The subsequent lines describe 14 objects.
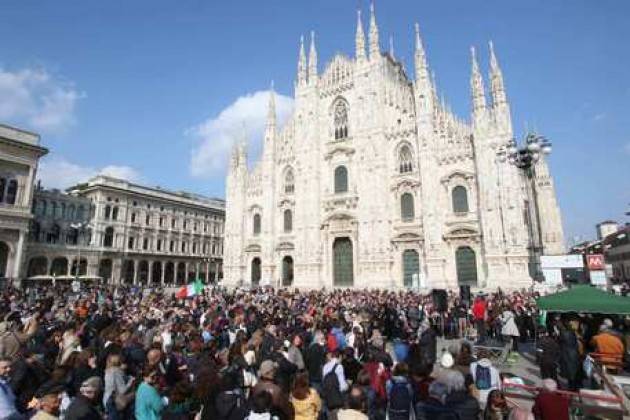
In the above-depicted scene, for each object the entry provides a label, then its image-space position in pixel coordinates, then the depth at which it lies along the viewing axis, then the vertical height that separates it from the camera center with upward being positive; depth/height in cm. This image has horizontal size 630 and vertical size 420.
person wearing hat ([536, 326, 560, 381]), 777 -173
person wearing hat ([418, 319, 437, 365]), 857 -161
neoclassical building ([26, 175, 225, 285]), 3953 +563
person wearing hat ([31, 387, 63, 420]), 365 -130
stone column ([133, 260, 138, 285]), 4622 +91
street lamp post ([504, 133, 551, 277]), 1266 +448
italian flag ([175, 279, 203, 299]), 1977 -65
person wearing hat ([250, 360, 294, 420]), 423 -137
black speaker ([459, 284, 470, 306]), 1669 -83
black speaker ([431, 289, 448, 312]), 1490 -96
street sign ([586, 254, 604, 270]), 1652 +66
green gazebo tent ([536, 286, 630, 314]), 922 -67
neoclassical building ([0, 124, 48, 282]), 3316 +793
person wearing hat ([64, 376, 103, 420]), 391 -138
